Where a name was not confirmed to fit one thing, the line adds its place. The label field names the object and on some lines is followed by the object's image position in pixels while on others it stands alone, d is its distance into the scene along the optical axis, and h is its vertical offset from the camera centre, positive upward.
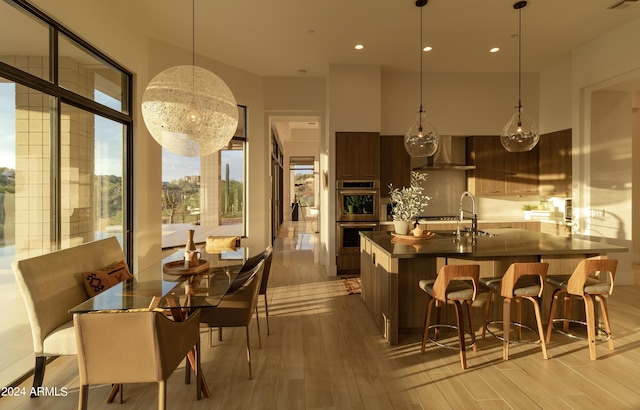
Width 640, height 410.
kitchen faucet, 4.04 -0.29
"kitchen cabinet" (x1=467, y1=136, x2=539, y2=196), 6.36 +0.61
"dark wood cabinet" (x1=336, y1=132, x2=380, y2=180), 5.90 +0.80
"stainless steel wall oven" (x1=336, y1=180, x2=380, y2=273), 5.89 -0.20
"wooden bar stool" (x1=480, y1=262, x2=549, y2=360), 2.84 -0.71
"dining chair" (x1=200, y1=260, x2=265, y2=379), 2.70 -0.84
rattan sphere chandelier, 2.69 +0.73
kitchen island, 3.11 -0.54
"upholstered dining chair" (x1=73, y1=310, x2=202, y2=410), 1.75 -0.75
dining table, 2.10 -0.59
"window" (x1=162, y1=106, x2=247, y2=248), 5.45 +0.19
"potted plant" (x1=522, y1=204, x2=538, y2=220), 6.40 -0.10
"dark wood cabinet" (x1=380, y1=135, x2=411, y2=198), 6.22 +0.69
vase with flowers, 3.68 -0.08
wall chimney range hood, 6.29 +0.84
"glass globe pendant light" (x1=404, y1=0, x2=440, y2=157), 3.84 +0.73
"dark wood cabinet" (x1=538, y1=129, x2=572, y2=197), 5.70 +0.69
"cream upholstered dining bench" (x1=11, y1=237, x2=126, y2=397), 2.29 -0.67
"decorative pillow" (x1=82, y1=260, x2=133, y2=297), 2.73 -0.62
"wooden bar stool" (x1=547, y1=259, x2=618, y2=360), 2.84 -0.71
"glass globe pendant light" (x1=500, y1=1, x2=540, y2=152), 3.68 +0.74
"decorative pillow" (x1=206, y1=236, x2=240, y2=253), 4.08 -0.48
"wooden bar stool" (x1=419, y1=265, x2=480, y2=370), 2.70 -0.71
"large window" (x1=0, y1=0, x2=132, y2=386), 2.64 +0.51
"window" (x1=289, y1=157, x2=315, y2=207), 14.38 +1.06
